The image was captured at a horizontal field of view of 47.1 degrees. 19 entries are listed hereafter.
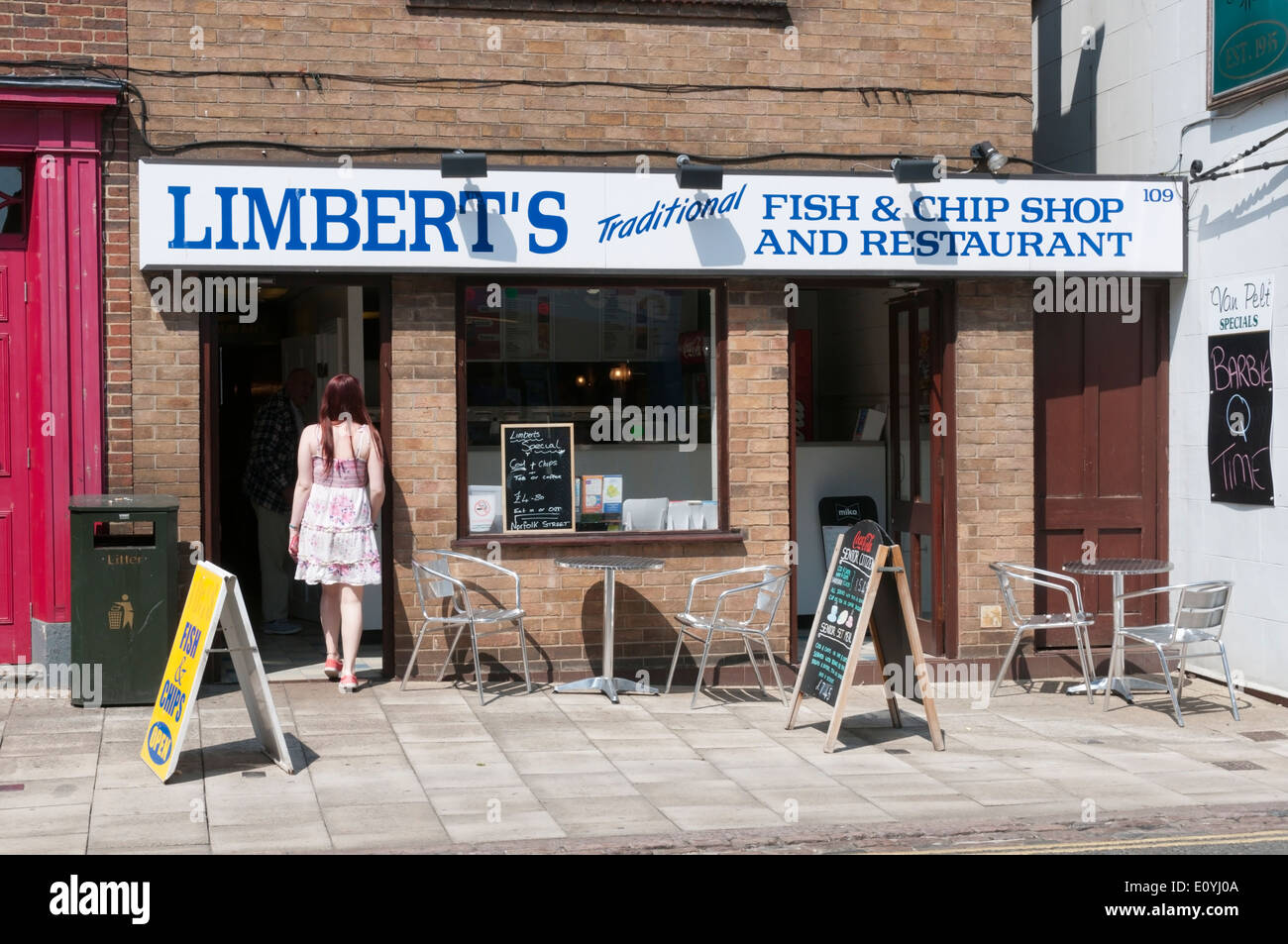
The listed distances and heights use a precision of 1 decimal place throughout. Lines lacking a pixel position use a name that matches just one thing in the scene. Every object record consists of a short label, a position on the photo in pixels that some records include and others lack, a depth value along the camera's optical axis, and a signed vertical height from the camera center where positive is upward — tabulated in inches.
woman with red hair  358.6 -7.0
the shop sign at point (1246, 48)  358.6 +103.7
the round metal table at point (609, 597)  358.6 -31.6
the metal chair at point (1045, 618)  371.9 -39.5
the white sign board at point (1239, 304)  371.6 +40.9
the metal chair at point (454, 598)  351.6 -31.8
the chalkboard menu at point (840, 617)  317.1 -33.0
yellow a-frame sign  275.0 -37.9
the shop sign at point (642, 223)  354.6 +61.9
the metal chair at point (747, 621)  355.9 -37.2
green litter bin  332.8 -27.9
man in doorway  447.2 +4.1
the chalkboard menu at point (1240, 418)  374.3 +11.5
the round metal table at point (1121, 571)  367.2 -27.0
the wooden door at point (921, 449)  399.9 +4.7
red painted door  360.2 +19.5
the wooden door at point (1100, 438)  410.9 +7.3
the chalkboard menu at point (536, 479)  385.1 -2.6
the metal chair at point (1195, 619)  340.8 -36.3
